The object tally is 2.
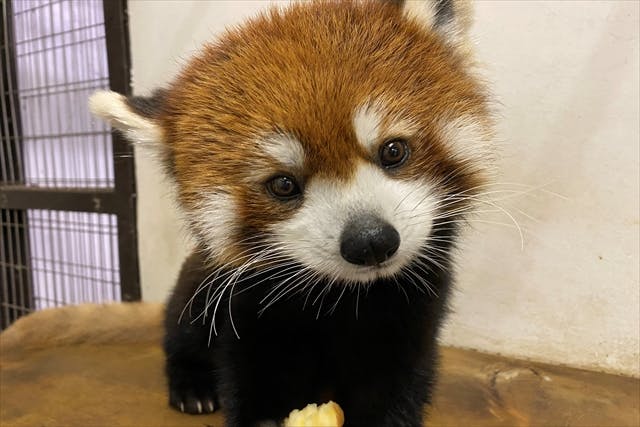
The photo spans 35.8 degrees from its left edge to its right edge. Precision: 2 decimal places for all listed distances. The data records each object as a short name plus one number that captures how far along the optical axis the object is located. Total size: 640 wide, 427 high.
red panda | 0.43
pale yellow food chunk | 0.45
